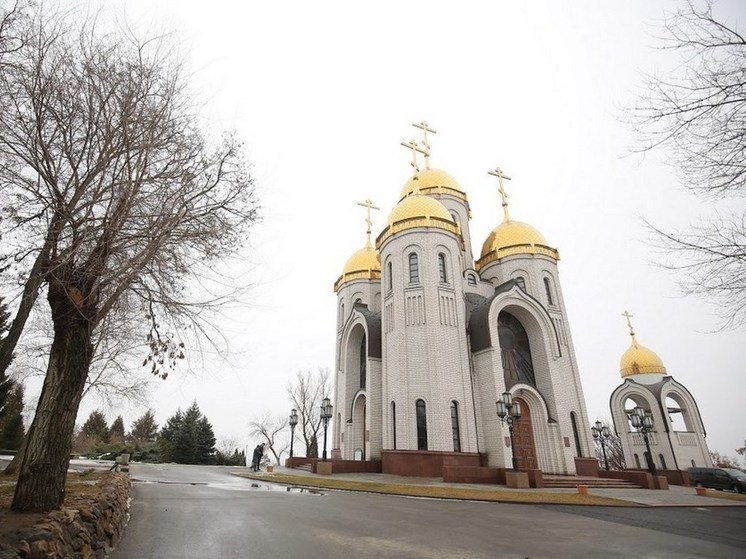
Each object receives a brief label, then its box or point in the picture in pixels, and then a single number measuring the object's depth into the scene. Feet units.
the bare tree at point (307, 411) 163.73
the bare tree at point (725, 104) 19.15
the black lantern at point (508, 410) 55.26
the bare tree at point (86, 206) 19.34
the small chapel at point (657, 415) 98.27
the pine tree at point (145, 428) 181.06
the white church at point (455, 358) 66.08
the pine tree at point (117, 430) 166.42
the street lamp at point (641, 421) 62.28
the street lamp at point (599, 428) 75.82
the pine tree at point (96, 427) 157.05
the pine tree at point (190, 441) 123.75
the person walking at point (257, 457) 78.07
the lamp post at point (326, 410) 70.85
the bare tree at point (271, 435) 195.62
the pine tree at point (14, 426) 110.94
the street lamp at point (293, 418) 76.69
